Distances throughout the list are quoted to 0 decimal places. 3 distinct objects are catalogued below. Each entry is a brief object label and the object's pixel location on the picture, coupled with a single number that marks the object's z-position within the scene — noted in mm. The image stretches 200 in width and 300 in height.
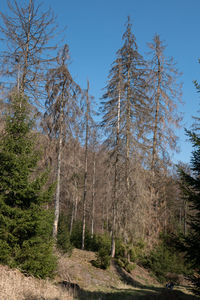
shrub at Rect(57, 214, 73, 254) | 13709
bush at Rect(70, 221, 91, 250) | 19770
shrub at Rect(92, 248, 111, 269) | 14289
